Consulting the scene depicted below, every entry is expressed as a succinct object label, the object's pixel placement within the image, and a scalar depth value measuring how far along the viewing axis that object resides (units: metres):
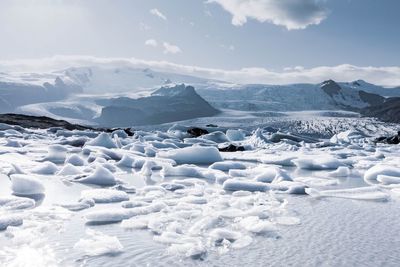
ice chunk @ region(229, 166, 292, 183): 7.70
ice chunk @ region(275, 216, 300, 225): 4.72
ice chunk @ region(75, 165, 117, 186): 7.04
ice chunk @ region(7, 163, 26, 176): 7.33
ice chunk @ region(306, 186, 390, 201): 6.34
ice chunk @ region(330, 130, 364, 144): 22.49
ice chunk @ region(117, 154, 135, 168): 9.93
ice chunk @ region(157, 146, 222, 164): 11.34
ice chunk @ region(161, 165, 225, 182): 8.38
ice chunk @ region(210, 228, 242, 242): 4.03
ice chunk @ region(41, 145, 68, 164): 10.28
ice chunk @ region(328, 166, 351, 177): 9.38
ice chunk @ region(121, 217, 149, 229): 4.34
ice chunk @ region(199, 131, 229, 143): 20.89
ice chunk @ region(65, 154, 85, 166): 9.25
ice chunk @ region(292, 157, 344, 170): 10.83
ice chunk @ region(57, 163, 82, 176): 7.75
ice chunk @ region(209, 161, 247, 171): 9.83
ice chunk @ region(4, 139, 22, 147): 13.05
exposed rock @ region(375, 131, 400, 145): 23.82
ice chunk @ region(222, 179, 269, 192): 6.87
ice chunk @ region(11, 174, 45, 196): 5.85
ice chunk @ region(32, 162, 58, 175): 7.90
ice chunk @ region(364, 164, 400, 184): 8.42
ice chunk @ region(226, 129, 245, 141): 23.14
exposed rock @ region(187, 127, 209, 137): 23.12
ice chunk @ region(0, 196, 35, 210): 4.91
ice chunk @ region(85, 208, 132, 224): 4.52
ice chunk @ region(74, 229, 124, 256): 3.49
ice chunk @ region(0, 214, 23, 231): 4.14
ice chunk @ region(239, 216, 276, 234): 4.34
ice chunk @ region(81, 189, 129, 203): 5.61
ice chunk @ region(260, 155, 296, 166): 11.70
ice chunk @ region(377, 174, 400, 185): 7.84
